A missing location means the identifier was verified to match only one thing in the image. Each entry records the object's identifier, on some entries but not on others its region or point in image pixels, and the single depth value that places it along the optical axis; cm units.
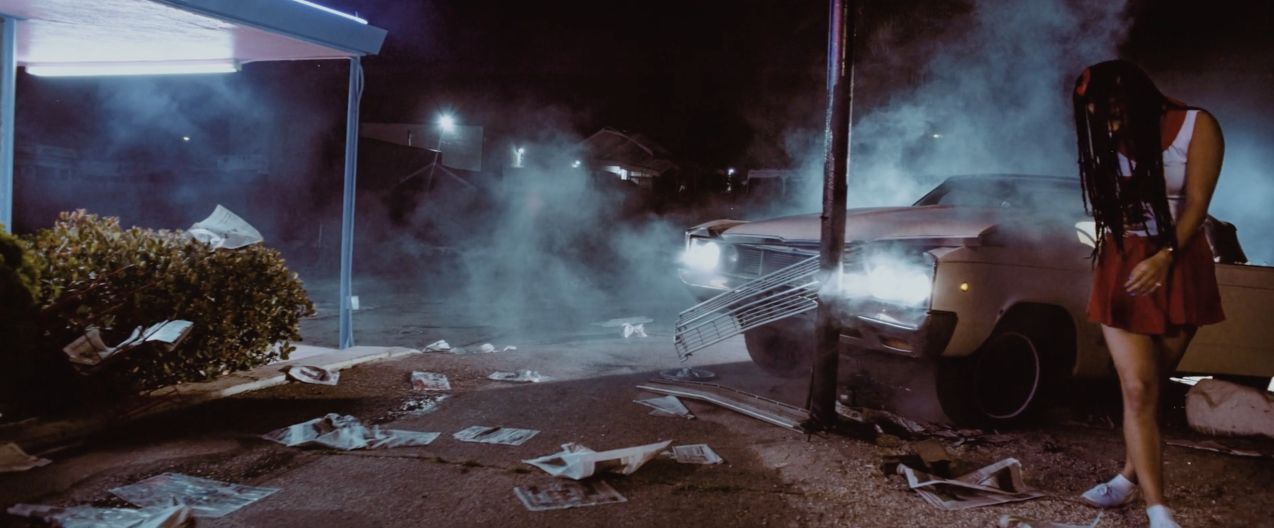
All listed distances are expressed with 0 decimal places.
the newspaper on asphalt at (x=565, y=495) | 292
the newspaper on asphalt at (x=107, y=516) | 259
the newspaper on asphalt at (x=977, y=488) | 304
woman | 259
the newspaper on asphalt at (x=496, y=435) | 378
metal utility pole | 377
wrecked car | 382
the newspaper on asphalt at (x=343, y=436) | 365
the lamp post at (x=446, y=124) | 2711
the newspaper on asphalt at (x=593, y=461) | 318
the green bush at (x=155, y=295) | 388
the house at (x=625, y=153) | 2342
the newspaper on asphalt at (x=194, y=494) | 281
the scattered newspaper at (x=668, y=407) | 444
